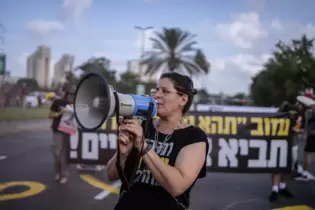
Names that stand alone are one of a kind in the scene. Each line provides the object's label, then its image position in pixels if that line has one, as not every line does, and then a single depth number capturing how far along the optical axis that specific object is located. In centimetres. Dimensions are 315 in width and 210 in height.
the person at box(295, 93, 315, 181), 382
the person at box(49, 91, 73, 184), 457
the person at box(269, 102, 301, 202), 418
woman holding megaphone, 139
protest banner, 421
